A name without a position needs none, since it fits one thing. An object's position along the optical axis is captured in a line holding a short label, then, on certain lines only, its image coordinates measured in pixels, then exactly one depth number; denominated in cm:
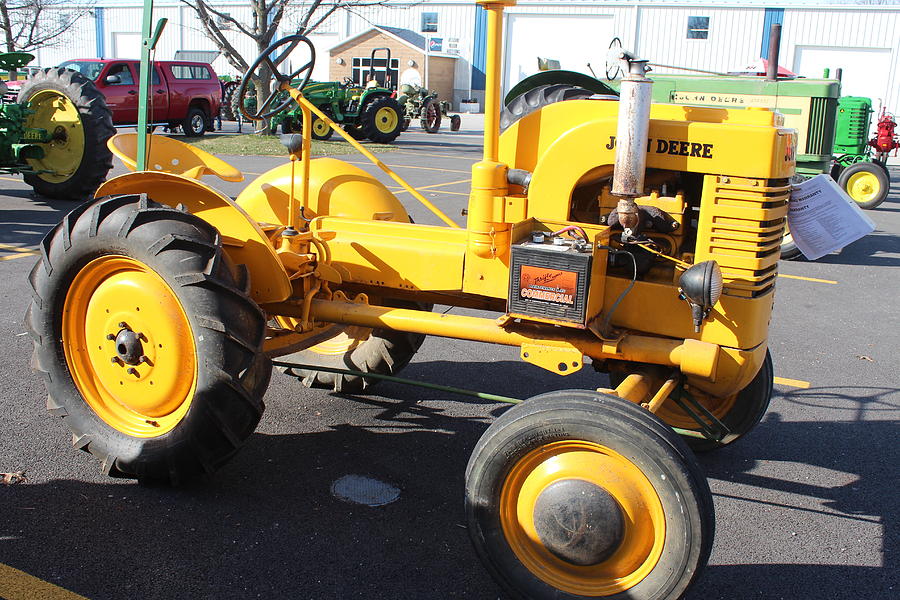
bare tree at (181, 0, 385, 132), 2070
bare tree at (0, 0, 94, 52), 3093
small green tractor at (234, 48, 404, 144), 2148
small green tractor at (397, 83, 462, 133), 2633
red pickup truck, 1956
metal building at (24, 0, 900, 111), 3278
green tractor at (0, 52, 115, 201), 1044
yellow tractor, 281
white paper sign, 335
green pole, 356
